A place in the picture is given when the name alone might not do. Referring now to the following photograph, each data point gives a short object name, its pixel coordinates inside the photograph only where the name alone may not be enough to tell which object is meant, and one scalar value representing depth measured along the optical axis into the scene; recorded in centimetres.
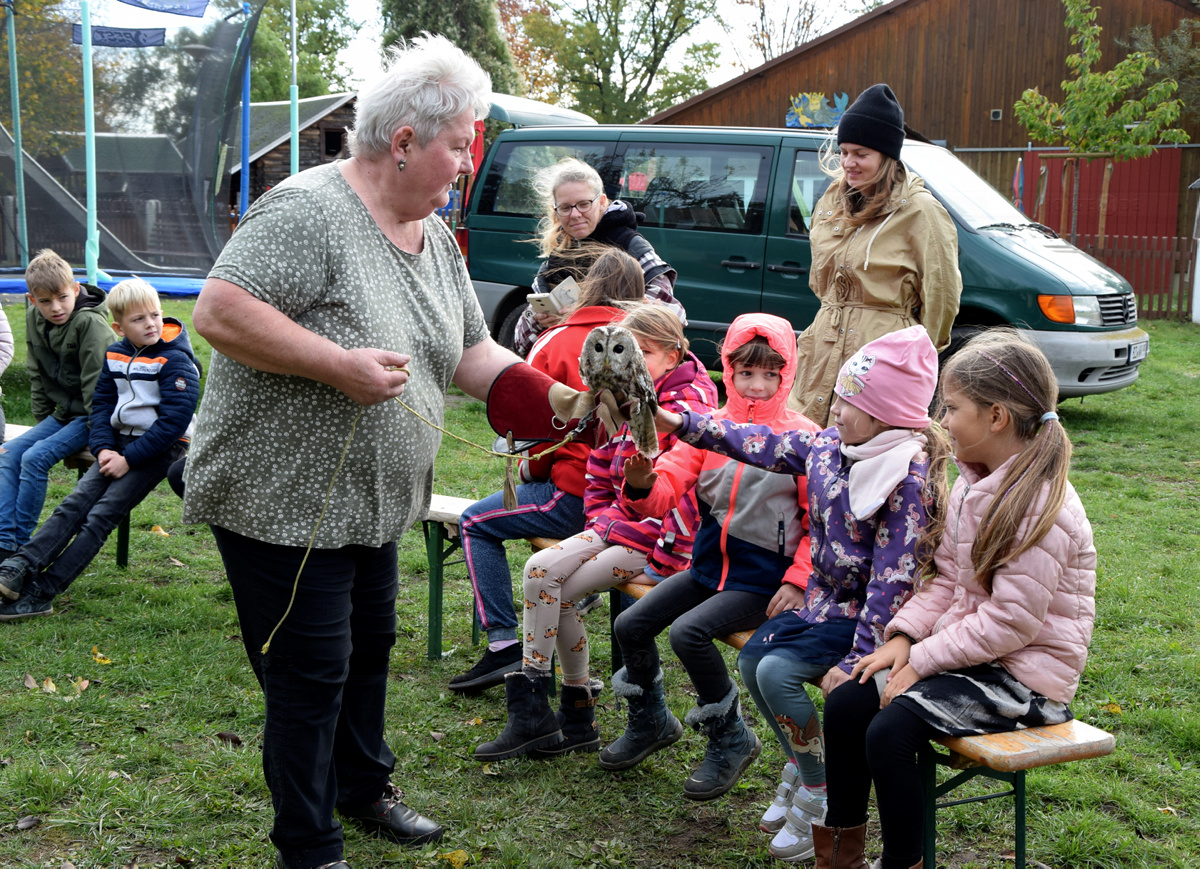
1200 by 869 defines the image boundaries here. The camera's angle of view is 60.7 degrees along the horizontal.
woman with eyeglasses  460
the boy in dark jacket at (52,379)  474
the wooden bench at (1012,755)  215
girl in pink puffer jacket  226
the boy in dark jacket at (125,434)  441
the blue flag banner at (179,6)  845
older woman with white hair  206
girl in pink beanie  249
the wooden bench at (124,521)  486
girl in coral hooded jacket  288
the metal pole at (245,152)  1191
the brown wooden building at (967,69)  1966
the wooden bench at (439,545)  388
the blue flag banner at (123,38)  889
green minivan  733
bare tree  3378
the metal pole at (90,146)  769
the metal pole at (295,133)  1276
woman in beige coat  378
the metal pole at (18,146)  916
